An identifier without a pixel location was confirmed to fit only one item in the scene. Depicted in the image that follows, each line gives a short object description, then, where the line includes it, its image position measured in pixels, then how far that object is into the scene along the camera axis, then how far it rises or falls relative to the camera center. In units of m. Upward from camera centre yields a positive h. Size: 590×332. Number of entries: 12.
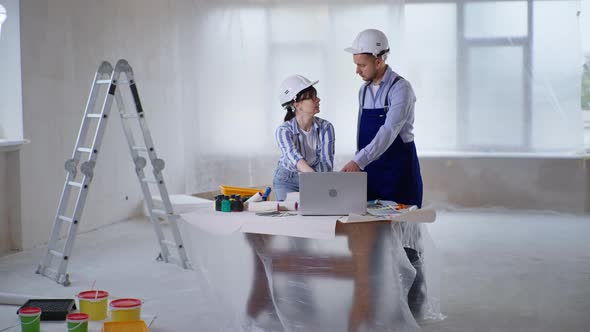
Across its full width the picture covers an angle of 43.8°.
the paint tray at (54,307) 3.77 -0.81
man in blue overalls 3.78 +0.09
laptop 3.19 -0.19
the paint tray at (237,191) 3.72 -0.21
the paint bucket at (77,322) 3.35 -0.77
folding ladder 4.79 -0.18
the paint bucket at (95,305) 3.77 -0.79
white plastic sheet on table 3.34 -0.58
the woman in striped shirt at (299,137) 3.85 +0.07
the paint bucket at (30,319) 3.44 -0.78
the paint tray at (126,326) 3.38 -0.81
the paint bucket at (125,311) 3.54 -0.77
